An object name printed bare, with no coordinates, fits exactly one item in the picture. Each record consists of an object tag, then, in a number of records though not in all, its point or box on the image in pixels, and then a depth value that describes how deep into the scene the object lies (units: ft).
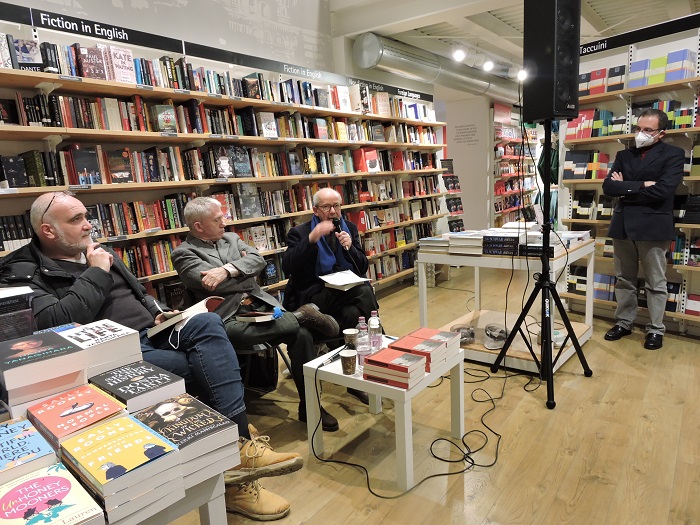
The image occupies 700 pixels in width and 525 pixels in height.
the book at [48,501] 2.73
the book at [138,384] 3.84
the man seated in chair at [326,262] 9.27
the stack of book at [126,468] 2.99
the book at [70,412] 3.44
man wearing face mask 10.80
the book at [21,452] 3.08
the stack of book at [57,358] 3.74
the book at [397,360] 6.27
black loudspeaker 8.22
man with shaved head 5.88
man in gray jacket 7.84
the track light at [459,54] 19.01
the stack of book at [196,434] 3.43
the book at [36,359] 3.69
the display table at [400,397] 6.25
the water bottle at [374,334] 7.50
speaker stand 8.63
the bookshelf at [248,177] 8.89
